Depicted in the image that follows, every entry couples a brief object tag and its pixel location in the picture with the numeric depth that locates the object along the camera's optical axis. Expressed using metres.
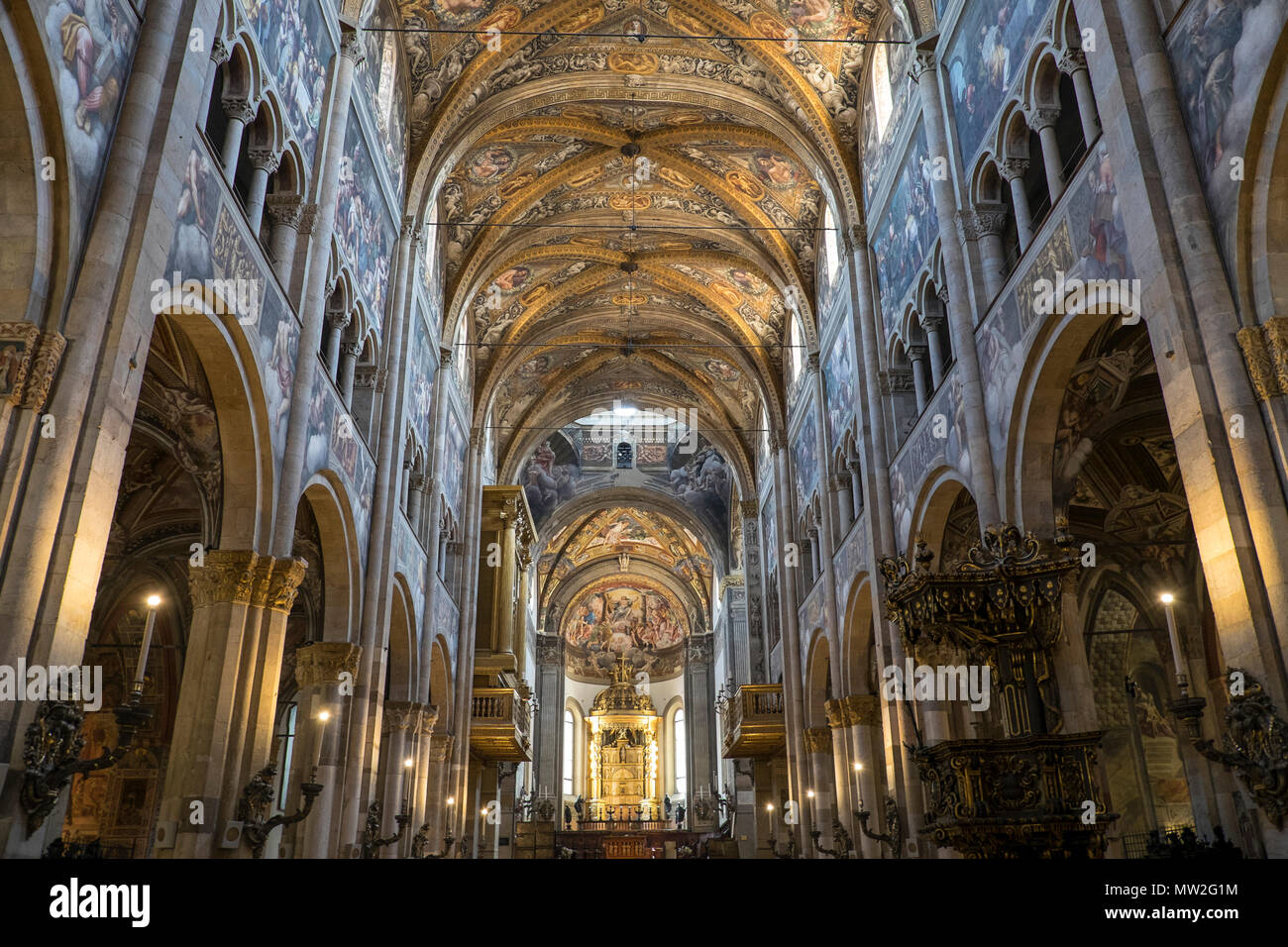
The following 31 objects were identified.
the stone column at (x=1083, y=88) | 10.28
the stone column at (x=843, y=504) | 21.56
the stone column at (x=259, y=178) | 11.70
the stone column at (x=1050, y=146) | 11.17
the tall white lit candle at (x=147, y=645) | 7.40
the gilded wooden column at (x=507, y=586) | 29.48
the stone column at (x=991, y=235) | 13.24
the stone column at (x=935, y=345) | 15.27
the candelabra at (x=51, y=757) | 6.43
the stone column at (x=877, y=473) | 16.05
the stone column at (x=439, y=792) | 22.94
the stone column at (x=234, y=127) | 10.85
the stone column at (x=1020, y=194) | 12.00
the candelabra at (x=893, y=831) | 15.58
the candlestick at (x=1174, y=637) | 7.78
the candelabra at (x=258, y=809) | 10.56
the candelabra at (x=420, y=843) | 19.30
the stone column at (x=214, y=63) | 9.64
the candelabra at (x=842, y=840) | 19.20
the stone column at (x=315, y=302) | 12.05
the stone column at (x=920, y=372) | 16.03
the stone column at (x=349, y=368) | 15.63
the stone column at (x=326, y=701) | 14.23
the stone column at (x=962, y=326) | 12.37
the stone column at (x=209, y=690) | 10.09
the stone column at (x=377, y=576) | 14.88
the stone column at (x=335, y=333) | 14.82
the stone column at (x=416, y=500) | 20.95
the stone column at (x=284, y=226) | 12.76
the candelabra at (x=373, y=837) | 15.26
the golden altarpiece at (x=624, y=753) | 48.38
